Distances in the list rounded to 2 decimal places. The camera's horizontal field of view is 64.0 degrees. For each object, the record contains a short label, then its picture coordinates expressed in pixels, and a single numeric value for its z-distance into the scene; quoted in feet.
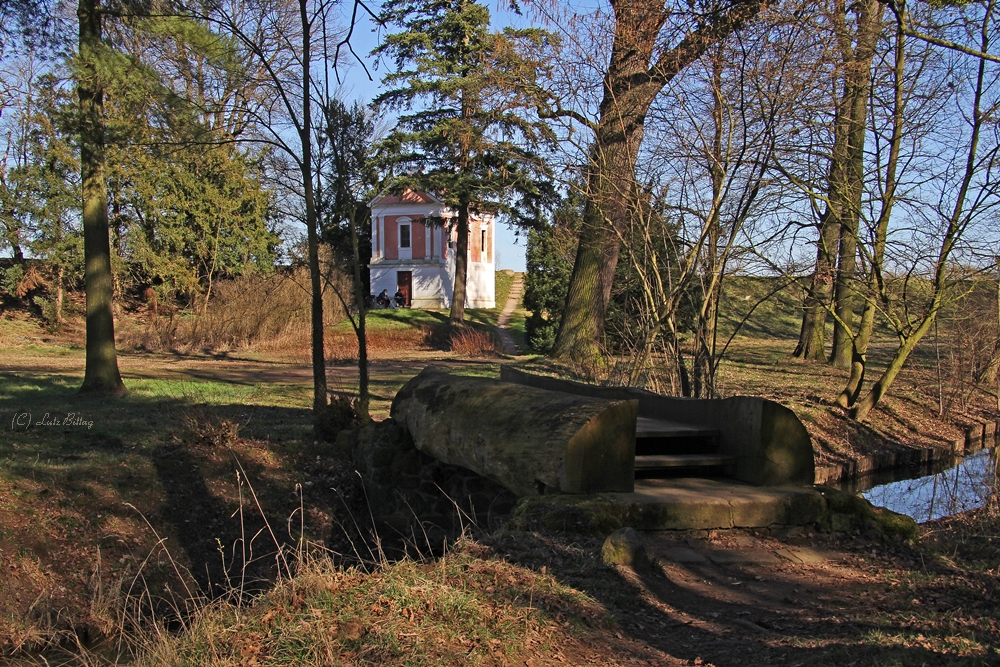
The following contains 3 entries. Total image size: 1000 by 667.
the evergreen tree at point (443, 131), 88.85
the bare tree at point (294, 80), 31.14
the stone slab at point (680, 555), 14.66
